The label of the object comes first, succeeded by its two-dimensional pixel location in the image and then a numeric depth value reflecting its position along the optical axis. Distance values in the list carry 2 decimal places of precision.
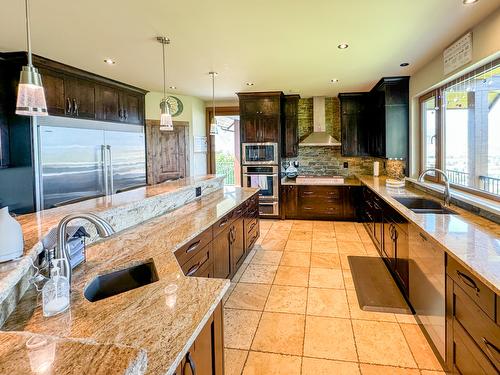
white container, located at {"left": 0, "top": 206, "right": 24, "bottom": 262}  1.26
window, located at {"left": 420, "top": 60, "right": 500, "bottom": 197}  2.98
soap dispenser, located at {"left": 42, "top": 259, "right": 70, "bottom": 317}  1.19
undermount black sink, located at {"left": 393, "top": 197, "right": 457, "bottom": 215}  3.25
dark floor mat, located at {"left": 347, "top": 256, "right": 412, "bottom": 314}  2.94
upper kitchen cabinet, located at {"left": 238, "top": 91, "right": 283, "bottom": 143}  6.35
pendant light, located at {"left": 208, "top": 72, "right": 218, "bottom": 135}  4.65
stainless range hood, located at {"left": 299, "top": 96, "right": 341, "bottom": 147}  6.61
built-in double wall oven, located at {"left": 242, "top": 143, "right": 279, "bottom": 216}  6.43
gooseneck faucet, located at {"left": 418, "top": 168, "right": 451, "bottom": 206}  3.15
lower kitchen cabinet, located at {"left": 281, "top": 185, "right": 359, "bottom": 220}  6.29
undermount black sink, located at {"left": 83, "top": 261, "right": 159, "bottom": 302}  1.58
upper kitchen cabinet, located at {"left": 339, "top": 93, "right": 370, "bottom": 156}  6.47
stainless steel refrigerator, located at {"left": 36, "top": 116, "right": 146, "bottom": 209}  3.82
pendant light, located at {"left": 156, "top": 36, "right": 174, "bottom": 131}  3.40
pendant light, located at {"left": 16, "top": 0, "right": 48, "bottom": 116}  1.60
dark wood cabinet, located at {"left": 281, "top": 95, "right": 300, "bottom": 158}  6.65
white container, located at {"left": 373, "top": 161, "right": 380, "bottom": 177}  6.26
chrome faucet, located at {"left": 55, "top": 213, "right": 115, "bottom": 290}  1.30
